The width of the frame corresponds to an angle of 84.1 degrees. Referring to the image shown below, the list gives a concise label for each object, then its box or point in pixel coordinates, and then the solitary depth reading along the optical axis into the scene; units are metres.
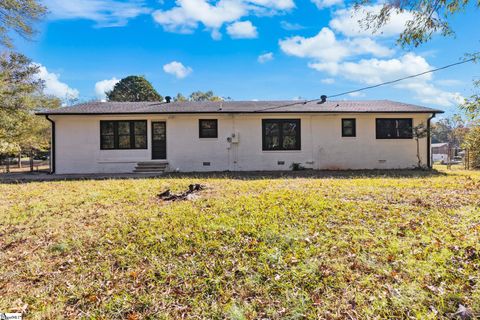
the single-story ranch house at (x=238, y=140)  12.14
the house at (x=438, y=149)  32.15
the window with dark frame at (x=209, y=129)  12.34
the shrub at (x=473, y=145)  12.90
